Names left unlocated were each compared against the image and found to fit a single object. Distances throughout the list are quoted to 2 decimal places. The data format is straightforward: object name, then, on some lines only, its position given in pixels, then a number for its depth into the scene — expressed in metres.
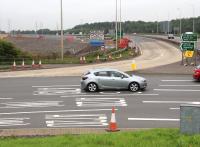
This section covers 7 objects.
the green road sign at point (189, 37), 43.88
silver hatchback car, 29.72
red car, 34.53
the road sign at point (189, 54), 44.60
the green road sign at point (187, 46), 44.23
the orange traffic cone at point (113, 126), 17.14
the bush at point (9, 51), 60.19
